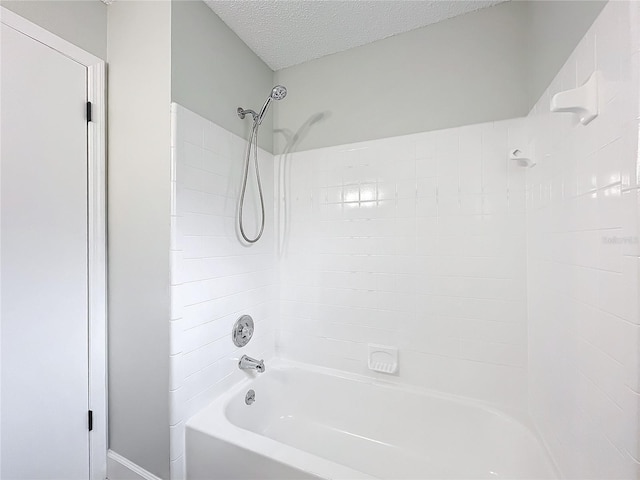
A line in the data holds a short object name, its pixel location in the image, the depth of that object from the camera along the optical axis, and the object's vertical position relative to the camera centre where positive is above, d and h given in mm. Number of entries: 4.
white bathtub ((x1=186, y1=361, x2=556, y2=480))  1161 -970
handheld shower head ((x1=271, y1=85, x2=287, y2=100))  1490 +797
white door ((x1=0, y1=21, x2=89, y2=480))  1113 -80
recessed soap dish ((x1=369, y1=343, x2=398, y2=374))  1644 -696
